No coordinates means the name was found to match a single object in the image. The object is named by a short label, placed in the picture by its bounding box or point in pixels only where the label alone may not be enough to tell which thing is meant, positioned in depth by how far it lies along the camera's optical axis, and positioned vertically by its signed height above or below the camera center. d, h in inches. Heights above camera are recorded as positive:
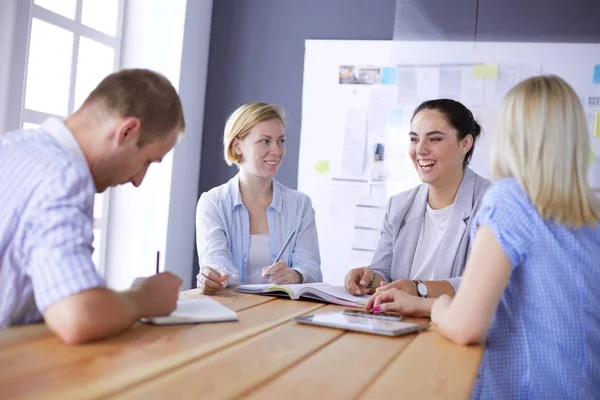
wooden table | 33.6 -9.7
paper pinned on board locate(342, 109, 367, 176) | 153.6 +15.8
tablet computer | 52.7 -9.3
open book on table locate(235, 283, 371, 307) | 71.4 -9.5
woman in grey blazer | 88.1 +1.7
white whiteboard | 139.3 +22.1
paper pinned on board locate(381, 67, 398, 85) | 150.5 +31.3
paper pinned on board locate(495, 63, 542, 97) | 138.6 +31.5
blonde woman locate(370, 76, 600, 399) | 49.5 -3.2
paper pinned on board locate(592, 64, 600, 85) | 133.9 +31.1
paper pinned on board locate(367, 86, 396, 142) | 151.6 +23.1
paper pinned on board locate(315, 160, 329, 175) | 155.8 +9.7
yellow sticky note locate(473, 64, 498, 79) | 139.7 +31.7
